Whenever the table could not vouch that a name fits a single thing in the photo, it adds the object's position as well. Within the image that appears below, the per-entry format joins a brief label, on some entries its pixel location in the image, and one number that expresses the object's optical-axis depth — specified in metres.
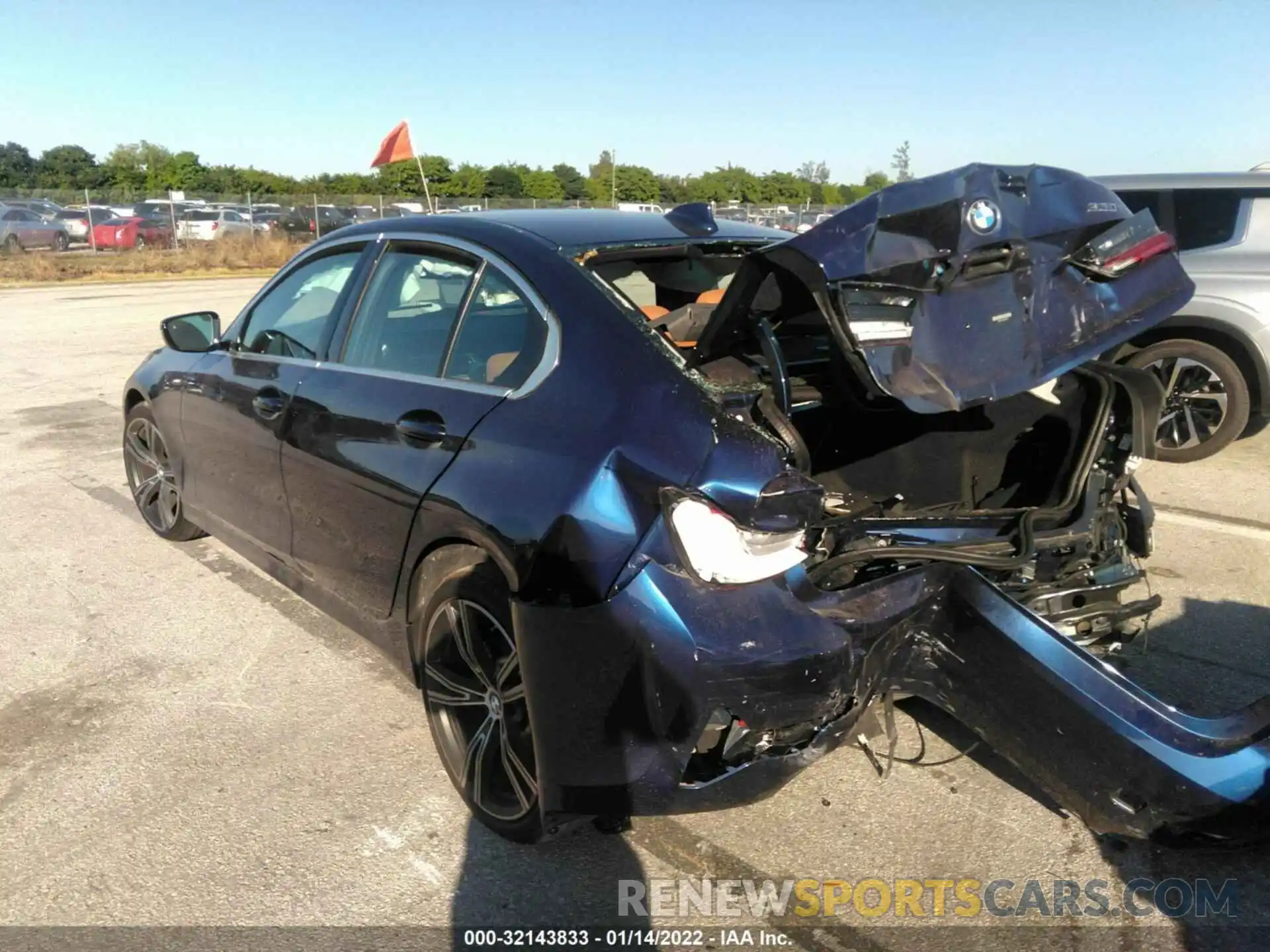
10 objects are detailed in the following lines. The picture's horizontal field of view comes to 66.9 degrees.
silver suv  6.17
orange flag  13.37
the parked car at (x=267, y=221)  31.53
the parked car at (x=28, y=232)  26.47
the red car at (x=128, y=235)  29.47
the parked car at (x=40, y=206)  29.58
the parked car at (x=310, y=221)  31.98
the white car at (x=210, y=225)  30.16
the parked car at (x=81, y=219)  29.19
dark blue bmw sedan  2.23
